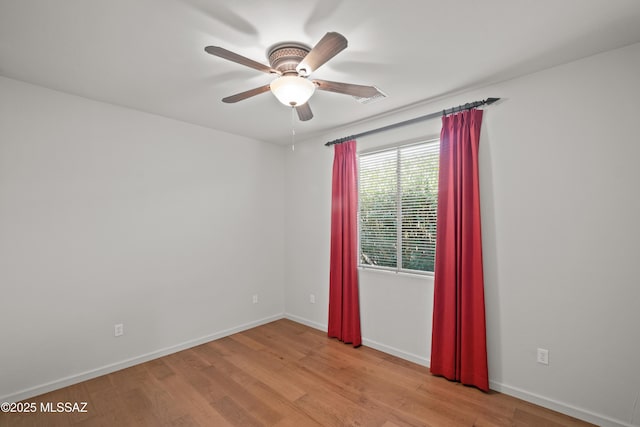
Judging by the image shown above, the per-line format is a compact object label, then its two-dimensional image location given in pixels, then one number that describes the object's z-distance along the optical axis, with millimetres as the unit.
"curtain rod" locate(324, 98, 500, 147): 2479
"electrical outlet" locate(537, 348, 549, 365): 2179
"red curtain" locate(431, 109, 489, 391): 2424
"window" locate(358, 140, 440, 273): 2893
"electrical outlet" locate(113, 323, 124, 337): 2768
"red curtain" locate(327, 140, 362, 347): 3371
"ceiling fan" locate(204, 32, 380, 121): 1664
